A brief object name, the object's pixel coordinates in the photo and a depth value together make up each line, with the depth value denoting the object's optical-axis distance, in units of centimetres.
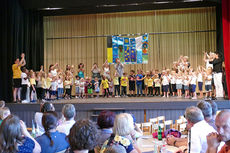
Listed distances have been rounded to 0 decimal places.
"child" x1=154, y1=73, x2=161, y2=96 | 1159
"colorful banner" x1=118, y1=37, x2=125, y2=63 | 1430
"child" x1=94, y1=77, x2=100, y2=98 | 1156
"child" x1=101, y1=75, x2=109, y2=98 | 1149
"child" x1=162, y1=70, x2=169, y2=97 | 1096
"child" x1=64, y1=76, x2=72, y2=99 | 1135
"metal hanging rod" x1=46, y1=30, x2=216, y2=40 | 1453
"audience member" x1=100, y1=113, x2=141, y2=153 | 233
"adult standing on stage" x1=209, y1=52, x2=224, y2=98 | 1000
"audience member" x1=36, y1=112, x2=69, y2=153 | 250
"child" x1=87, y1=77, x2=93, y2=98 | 1179
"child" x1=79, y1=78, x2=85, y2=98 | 1145
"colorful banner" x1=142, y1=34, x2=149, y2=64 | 1420
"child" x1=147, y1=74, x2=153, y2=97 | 1186
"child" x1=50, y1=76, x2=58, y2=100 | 1059
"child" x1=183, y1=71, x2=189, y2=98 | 1017
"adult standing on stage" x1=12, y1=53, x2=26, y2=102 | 954
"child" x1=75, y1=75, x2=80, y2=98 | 1140
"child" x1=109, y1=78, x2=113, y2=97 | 1178
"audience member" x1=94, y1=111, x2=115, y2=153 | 290
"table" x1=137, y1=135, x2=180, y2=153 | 308
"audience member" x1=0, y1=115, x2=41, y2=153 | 205
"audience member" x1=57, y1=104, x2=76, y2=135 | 338
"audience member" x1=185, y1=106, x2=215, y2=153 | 260
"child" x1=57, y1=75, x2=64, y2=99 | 1099
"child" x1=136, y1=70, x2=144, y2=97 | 1174
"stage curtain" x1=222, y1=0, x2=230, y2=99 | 998
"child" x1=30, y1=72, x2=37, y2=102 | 988
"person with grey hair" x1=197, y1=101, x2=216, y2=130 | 328
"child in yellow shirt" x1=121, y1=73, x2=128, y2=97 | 1158
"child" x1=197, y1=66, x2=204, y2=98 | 1009
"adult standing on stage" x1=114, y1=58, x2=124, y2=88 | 1142
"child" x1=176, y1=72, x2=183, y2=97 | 1049
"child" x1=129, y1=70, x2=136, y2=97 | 1198
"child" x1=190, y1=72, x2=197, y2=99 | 983
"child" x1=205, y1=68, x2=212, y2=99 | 956
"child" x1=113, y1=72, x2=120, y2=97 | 1146
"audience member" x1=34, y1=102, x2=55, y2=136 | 382
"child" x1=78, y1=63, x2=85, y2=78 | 1159
